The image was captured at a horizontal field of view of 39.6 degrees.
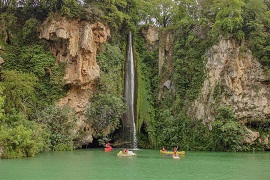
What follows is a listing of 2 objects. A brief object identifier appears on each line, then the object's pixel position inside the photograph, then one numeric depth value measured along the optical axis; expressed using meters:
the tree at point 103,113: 29.77
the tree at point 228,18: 29.47
